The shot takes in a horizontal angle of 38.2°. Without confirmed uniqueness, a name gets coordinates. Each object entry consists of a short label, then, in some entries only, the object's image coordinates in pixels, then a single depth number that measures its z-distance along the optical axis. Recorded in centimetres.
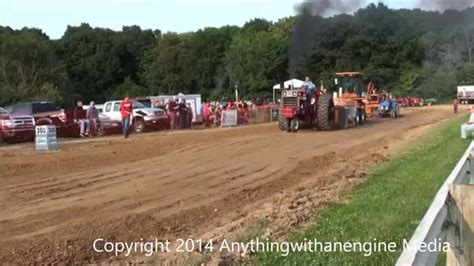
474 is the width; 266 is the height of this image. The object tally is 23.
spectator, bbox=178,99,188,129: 3881
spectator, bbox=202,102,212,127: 4334
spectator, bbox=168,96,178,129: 3828
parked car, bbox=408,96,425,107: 9099
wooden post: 548
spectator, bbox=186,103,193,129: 3961
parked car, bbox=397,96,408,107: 8506
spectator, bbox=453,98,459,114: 5668
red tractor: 2872
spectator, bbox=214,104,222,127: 4240
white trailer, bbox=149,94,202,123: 4588
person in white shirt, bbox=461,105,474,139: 1955
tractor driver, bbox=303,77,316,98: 2938
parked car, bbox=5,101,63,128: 3127
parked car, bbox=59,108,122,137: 3231
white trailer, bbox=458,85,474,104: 9662
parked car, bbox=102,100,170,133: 3581
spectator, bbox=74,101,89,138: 3291
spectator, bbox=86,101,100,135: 3359
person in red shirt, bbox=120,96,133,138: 2841
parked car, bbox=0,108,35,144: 2823
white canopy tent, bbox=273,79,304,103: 3109
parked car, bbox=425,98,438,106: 10041
